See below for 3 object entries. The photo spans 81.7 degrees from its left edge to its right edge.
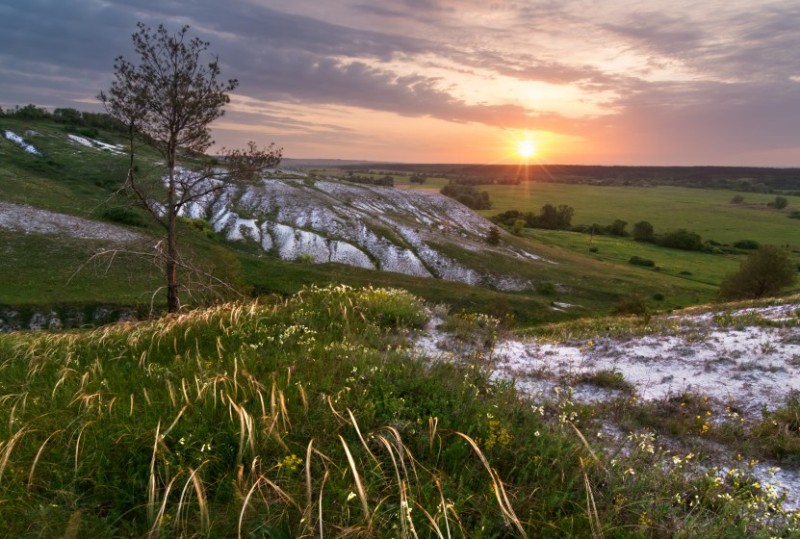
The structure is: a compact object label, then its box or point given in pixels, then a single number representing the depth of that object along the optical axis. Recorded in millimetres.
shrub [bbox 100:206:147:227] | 60550
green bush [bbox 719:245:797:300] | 62781
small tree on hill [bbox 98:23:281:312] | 18469
